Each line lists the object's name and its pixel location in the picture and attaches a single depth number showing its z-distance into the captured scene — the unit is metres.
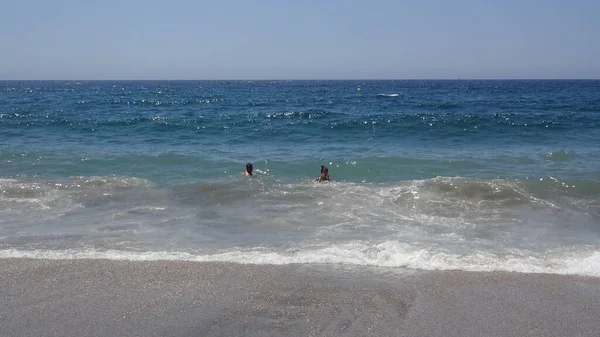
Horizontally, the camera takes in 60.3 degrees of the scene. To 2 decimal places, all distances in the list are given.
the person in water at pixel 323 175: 13.12
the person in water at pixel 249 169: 13.89
